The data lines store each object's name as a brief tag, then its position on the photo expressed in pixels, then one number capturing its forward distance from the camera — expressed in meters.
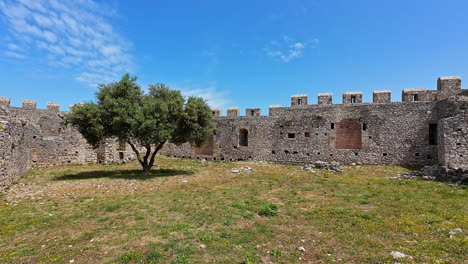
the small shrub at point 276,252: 5.52
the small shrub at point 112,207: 9.08
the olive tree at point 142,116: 16.03
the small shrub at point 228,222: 7.49
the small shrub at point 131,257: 5.20
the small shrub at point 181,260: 5.09
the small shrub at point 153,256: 5.18
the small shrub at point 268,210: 8.56
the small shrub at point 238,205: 9.31
